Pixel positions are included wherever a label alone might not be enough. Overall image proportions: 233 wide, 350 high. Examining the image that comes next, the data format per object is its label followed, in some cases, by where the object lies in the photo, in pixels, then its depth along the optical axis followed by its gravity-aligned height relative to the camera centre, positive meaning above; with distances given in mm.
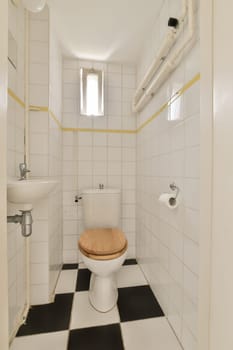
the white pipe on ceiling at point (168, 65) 847 +655
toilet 1183 -526
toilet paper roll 1028 -171
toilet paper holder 1048 -99
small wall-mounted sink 834 -103
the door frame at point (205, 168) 632 +14
